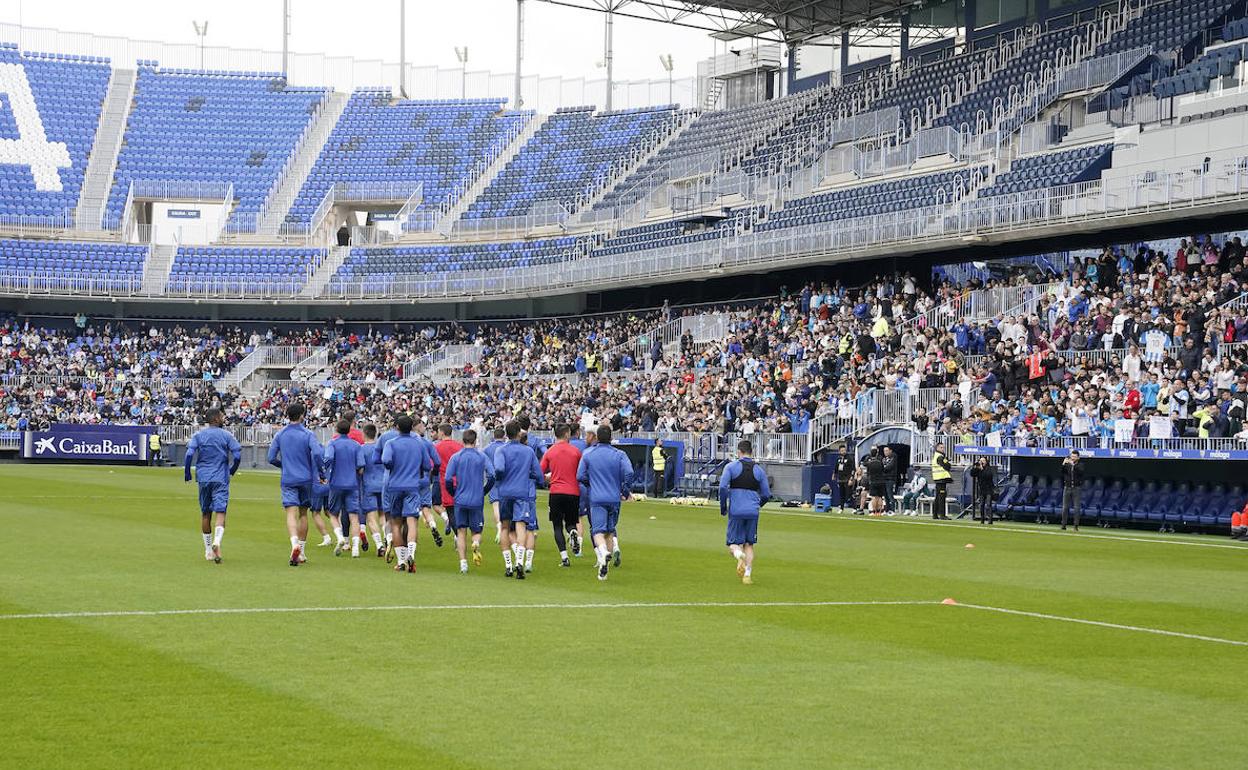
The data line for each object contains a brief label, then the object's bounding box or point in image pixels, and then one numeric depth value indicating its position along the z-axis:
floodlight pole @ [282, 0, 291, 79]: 80.25
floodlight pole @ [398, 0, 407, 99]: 79.38
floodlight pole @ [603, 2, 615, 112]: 74.06
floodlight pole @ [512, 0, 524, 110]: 76.56
